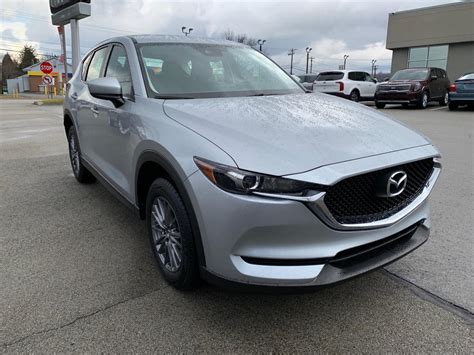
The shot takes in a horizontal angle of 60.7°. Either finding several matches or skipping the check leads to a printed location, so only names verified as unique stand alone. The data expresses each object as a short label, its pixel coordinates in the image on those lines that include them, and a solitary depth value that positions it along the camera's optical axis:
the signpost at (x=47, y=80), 26.64
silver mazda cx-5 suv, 2.06
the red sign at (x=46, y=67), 26.72
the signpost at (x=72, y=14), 17.47
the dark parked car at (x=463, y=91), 15.21
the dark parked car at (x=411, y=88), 16.44
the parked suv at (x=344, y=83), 18.19
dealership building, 25.84
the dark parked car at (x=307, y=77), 23.47
